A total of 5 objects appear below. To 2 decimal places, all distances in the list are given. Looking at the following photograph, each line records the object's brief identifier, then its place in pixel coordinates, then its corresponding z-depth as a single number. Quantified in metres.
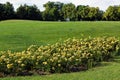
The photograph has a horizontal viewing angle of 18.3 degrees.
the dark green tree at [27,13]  85.06
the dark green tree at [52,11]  90.00
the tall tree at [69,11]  88.19
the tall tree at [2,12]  79.19
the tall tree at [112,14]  85.38
